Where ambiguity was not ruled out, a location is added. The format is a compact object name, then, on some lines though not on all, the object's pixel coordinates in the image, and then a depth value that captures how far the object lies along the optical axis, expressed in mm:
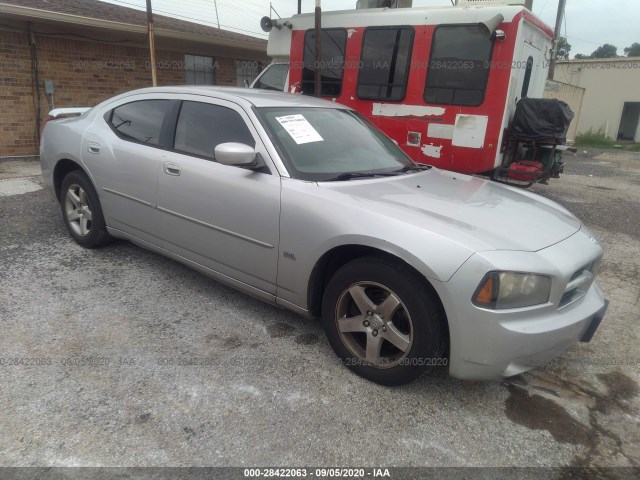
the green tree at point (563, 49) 46769
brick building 8219
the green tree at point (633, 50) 66250
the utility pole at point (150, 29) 8539
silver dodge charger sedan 2307
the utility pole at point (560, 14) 13791
